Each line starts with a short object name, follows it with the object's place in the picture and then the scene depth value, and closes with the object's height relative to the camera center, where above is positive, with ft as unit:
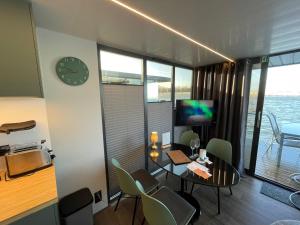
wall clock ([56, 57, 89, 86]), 4.98 +0.90
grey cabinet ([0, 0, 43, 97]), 3.09 +1.02
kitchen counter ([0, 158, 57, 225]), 2.65 -2.13
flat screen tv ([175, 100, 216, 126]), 9.10 -1.16
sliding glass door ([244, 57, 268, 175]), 7.93 -0.78
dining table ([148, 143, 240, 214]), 4.56 -2.76
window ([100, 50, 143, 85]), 6.31 +1.27
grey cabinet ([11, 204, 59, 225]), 2.71 -2.43
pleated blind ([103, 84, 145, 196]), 6.51 -1.56
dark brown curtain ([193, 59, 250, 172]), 8.43 -0.27
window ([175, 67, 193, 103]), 9.93 +0.84
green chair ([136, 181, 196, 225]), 3.38 -3.57
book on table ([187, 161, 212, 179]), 4.84 -2.72
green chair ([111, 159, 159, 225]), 4.79 -3.36
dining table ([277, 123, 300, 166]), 7.85 -2.18
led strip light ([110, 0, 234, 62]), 3.42 +2.14
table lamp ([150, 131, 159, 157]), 7.01 -2.43
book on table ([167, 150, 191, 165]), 5.73 -2.66
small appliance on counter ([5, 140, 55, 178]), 3.68 -1.73
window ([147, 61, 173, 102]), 8.16 +0.80
